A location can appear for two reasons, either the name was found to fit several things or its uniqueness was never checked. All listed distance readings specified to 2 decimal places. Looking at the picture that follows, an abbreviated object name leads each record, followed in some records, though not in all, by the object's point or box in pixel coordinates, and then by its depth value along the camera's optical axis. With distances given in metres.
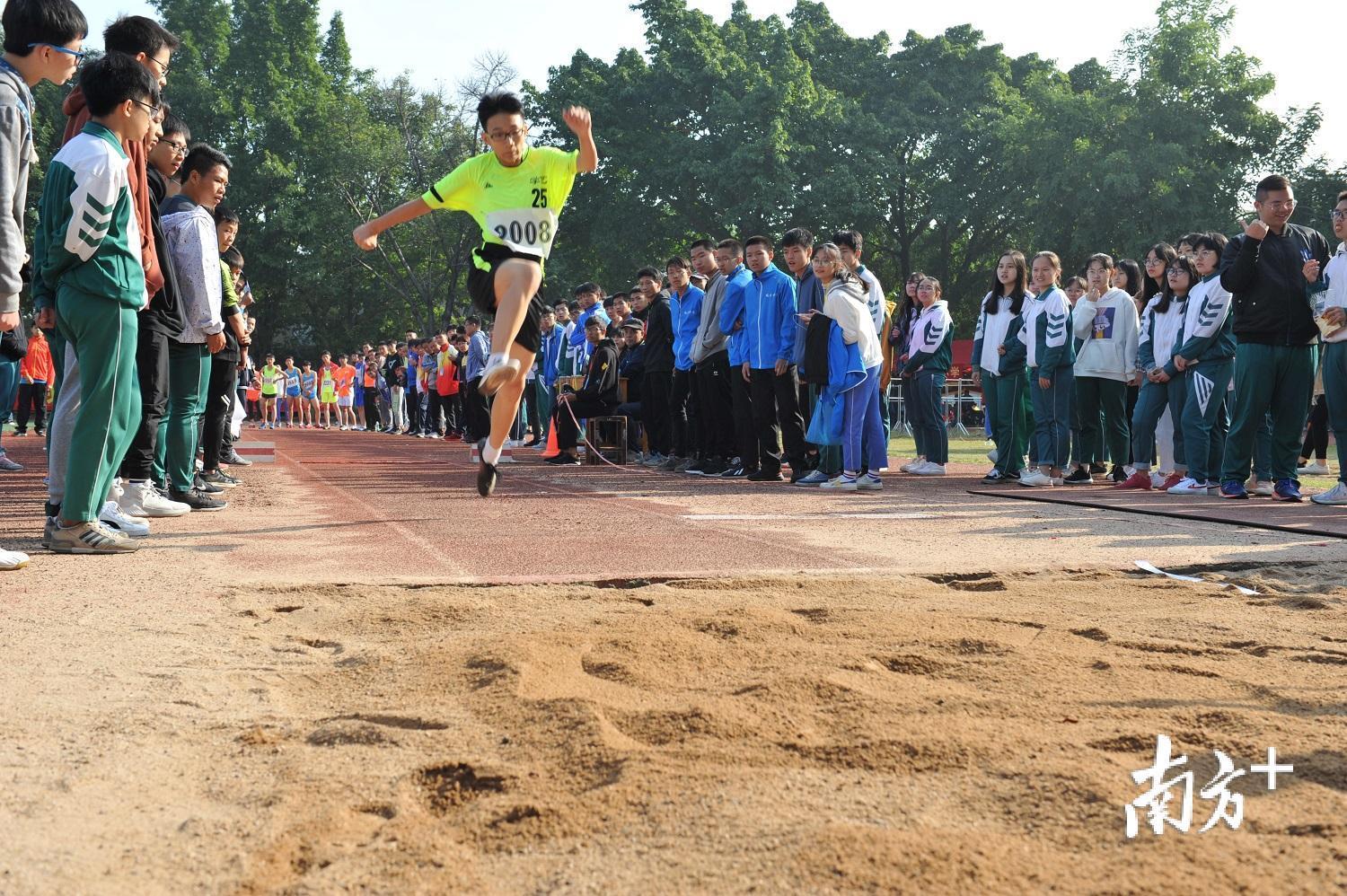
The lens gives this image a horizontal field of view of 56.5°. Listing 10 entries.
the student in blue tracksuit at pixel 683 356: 12.16
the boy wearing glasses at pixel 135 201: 5.25
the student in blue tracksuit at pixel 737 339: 11.01
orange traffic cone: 14.05
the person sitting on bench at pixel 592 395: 13.79
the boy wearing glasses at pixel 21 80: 4.73
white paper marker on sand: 4.68
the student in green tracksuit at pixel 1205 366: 9.38
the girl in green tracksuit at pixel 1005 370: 10.78
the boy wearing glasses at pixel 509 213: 6.67
